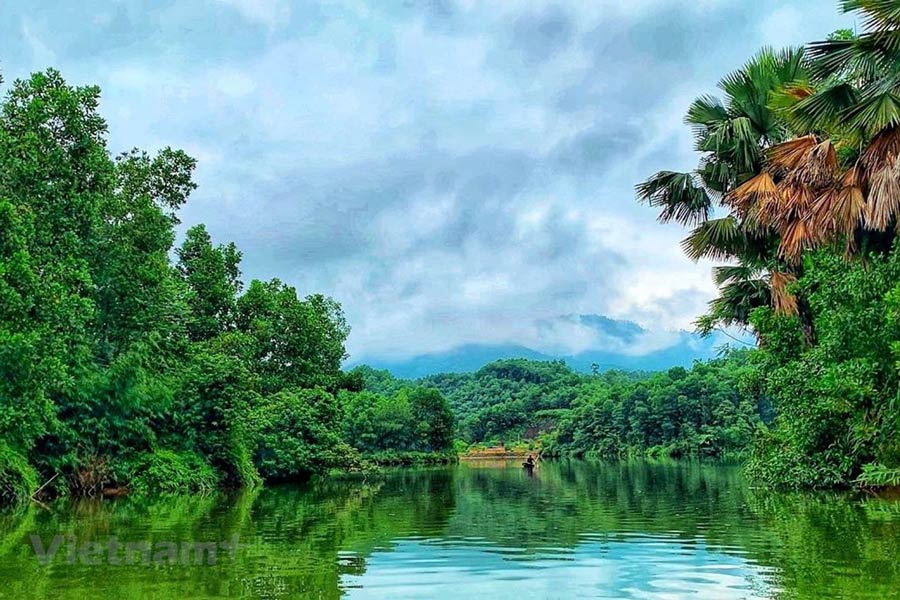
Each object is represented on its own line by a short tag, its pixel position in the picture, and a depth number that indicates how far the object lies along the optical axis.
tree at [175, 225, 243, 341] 33.84
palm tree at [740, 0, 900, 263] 10.06
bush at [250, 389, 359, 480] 33.16
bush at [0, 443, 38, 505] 18.75
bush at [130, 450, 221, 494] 24.69
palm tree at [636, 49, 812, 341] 16.84
